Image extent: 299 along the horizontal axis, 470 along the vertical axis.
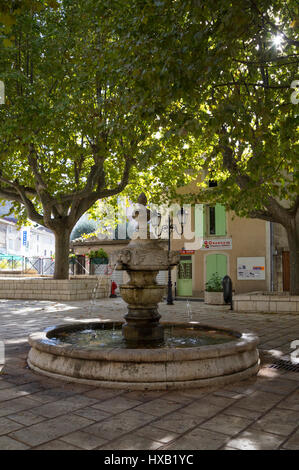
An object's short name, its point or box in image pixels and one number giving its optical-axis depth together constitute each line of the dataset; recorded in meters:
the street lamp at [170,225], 10.96
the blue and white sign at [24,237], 43.44
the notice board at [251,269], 20.58
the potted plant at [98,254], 20.92
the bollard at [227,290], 14.10
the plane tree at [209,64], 4.93
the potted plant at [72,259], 30.60
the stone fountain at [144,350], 4.34
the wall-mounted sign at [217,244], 21.91
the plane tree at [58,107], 11.34
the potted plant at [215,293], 15.64
